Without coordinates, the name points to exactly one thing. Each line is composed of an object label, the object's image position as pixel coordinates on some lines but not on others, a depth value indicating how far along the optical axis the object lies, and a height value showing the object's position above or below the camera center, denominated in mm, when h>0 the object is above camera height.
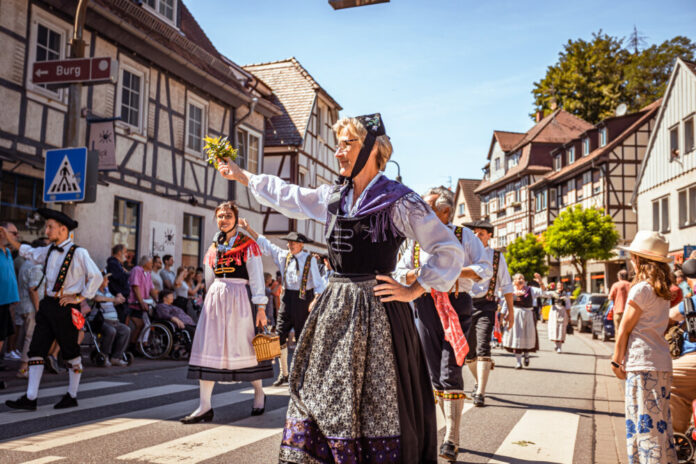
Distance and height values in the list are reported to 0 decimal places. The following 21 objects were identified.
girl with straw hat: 4465 -424
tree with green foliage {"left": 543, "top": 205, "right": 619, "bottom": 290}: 36344 +3277
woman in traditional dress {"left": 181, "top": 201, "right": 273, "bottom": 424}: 6348 -326
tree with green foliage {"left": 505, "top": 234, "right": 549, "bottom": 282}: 46812 +2575
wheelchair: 12359 -1037
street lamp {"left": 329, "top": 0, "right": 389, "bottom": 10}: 7586 +3347
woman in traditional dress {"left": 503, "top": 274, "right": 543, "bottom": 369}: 12680 -724
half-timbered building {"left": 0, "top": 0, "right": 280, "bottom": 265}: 12766 +4024
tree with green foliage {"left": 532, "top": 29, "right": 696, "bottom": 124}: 46031 +16621
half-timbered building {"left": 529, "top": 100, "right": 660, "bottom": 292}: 39906 +7912
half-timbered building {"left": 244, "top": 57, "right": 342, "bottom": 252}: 28656 +7088
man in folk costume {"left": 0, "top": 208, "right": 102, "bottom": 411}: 6867 -161
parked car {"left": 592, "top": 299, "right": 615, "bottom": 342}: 21052 -1016
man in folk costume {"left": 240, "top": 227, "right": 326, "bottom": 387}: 9633 +11
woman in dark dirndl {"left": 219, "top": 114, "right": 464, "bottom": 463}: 2986 -201
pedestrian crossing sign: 9555 +1561
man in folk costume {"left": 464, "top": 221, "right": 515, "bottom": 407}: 7727 -198
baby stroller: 10578 -801
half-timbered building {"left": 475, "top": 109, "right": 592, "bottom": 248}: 52906 +10928
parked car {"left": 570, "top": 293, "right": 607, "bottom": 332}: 25141 -620
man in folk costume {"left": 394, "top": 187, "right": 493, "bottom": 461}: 5027 -290
